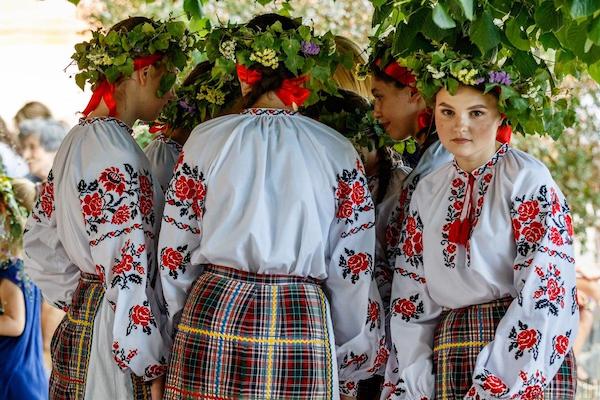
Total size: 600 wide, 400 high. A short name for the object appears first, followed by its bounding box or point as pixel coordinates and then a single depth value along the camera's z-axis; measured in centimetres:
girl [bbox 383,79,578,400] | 477
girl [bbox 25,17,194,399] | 551
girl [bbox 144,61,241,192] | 629
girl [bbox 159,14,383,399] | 512
